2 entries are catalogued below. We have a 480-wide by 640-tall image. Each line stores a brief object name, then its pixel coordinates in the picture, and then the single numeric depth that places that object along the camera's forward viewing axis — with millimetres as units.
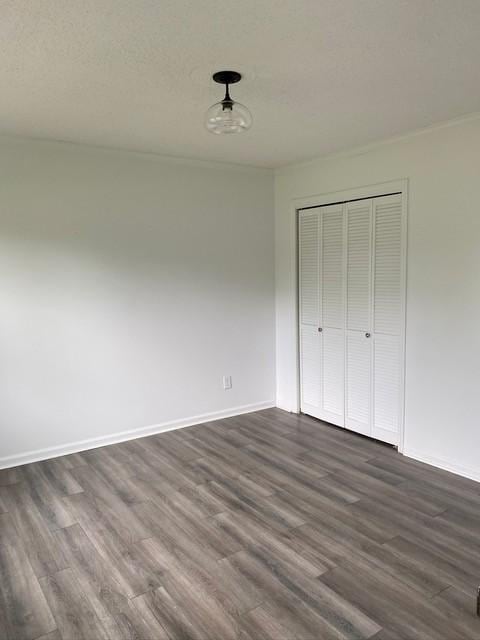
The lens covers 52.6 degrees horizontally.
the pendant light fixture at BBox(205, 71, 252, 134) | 2391
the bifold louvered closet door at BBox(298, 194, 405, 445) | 3826
